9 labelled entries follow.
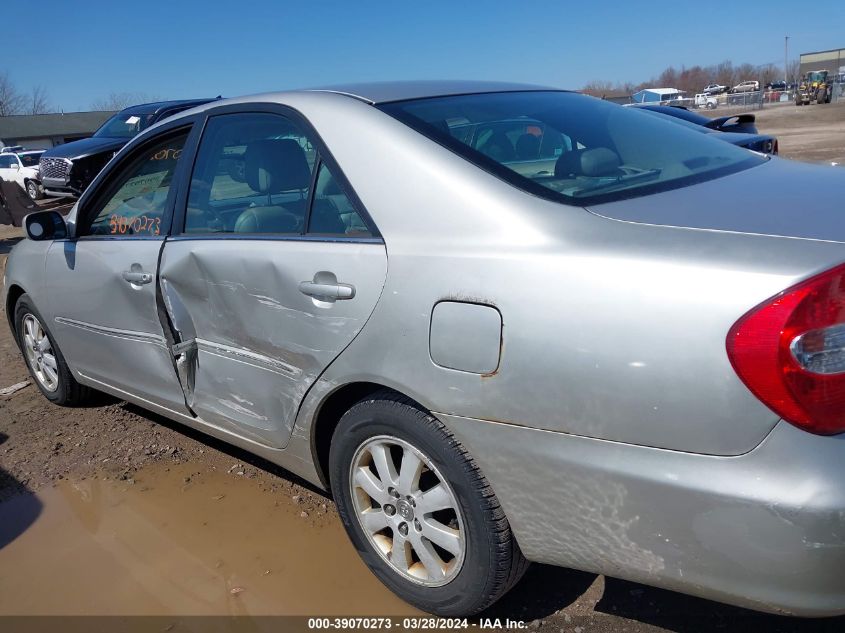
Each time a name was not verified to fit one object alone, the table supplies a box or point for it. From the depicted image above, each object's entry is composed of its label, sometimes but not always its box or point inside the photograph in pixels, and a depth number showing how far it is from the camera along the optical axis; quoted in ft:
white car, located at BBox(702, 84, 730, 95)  285.02
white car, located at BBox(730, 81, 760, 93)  293.84
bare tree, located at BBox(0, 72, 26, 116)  250.59
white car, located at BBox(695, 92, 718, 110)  183.75
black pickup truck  41.63
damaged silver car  5.35
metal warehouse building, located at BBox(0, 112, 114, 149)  192.34
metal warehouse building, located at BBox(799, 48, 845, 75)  237.33
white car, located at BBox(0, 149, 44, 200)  67.67
